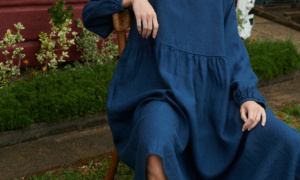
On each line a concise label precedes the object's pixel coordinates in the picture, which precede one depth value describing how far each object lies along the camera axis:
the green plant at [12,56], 3.88
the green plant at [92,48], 4.54
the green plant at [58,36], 4.20
